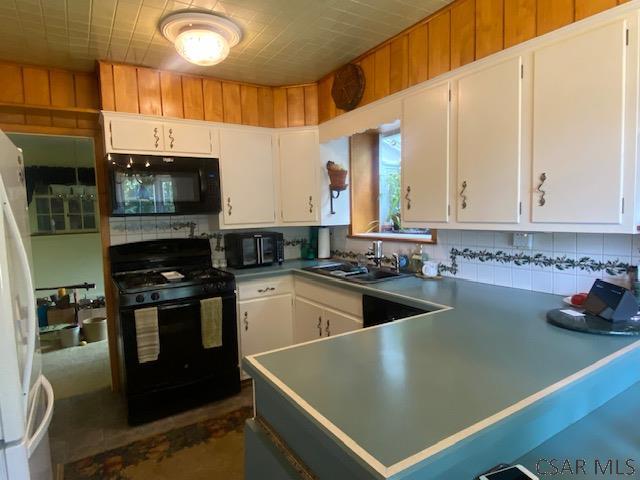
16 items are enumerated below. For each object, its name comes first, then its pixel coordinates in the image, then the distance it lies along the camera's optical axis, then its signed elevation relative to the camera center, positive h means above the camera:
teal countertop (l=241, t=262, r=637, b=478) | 0.82 -0.46
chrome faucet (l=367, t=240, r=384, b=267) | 2.92 -0.33
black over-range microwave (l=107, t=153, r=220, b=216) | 2.62 +0.25
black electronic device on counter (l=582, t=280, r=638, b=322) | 1.38 -0.37
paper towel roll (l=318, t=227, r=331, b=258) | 3.57 -0.27
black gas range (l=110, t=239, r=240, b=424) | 2.42 -0.81
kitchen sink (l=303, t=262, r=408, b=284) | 2.54 -0.44
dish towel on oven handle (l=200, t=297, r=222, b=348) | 2.62 -0.73
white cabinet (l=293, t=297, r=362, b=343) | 2.51 -0.79
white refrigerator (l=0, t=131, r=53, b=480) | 1.01 -0.38
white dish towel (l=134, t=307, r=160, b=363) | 2.40 -0.74
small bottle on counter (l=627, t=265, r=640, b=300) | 1.54 -0.33
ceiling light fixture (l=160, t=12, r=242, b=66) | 2.05 +1.02
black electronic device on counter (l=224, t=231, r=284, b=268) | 3.12 -0.28
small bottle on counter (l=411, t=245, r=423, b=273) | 2.62 -0.35
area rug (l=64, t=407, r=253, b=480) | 2.00 -1.36
